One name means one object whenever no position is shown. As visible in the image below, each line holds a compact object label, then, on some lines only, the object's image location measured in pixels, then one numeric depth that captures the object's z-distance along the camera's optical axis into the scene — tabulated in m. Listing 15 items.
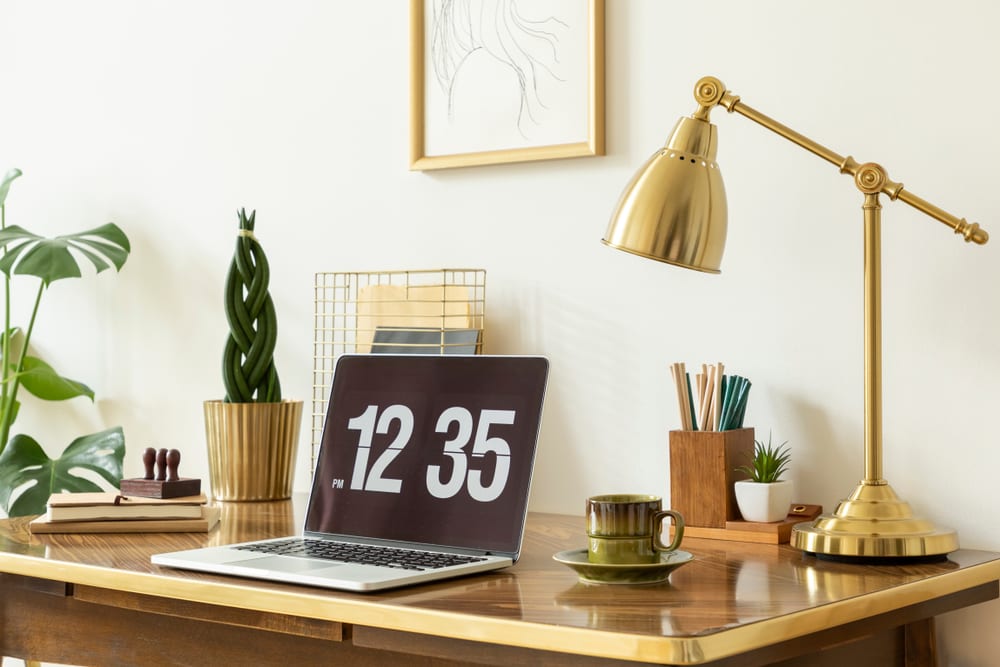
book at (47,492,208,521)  2.45
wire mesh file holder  2.70
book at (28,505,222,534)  2.45
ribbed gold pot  2.71
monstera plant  2.92
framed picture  2.63
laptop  2.24
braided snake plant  2.74
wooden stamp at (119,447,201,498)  2.49
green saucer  2.10
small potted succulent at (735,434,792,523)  2.35
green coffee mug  2.12
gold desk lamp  2.25
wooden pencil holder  2.38
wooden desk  1.95
